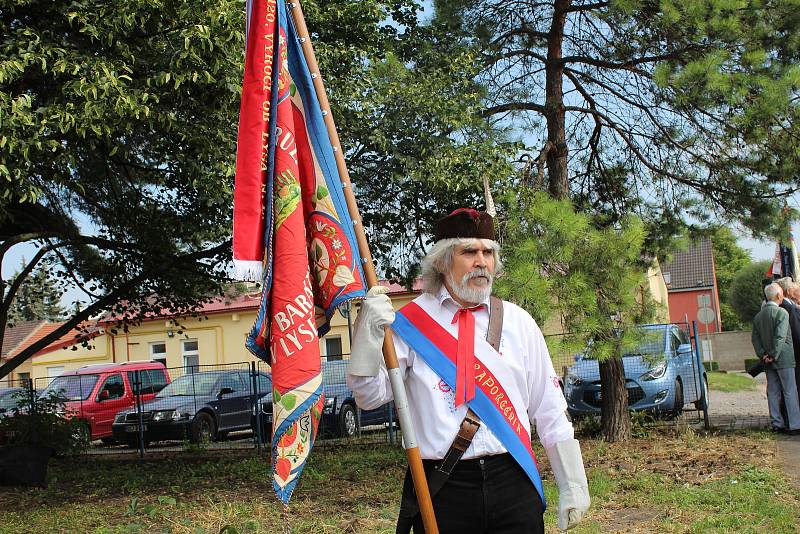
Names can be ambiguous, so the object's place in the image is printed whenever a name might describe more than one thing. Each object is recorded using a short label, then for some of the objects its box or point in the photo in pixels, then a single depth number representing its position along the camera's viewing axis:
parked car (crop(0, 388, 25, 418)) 17.17
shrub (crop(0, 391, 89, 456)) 13.19
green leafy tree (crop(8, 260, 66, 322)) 14.28
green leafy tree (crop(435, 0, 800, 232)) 9.01
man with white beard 3.11
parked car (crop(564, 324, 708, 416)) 12.12
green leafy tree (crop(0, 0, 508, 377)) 7.02
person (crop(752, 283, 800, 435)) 10.49
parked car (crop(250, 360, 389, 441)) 14.88
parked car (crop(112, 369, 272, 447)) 15.87
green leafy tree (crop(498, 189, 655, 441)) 8.25
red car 17.58
